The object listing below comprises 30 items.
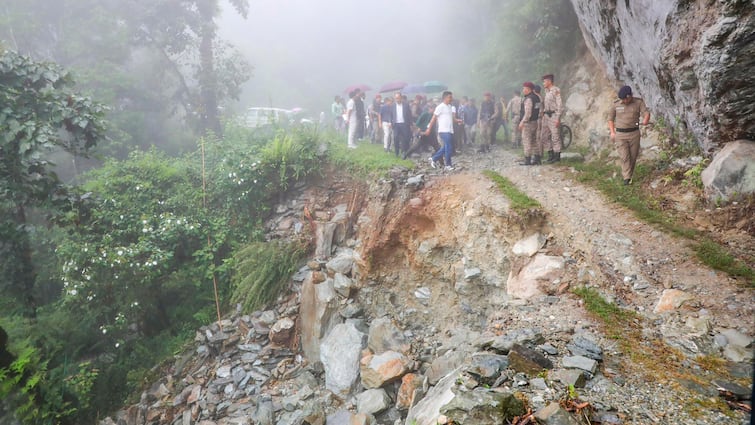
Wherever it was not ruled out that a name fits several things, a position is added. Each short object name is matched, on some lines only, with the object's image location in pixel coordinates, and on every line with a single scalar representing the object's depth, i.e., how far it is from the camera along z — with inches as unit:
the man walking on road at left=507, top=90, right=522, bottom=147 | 454.0
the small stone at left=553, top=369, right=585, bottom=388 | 133.6
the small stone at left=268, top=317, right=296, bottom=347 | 335.0
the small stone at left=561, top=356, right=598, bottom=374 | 140.9
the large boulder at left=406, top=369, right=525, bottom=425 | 116.0
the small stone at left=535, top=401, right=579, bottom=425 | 111.7
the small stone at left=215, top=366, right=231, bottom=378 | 323.6
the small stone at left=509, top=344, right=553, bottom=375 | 142.4
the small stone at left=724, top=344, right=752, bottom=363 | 140.4
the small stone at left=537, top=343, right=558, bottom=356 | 155.2
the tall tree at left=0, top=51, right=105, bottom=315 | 267.6
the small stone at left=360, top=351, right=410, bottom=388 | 235.6
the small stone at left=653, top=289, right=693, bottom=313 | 172.9
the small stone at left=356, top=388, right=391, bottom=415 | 225.1
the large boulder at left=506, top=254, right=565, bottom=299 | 223.6
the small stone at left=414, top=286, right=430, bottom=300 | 295.4
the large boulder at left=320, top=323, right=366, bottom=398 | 270.7
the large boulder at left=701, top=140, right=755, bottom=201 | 212.7
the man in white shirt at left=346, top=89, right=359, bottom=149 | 471.2
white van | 515.7
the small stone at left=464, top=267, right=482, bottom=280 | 268.2
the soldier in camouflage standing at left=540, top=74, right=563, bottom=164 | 350.3
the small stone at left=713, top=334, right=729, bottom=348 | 148.4
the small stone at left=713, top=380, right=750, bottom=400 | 122.0
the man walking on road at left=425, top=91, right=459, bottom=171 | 381.4
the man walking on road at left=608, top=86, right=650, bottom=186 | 275.1
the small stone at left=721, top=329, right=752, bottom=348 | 145.1
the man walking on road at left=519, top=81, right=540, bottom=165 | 364.2
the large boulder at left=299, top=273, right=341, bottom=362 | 318.3
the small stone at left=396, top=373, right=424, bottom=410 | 213.3
